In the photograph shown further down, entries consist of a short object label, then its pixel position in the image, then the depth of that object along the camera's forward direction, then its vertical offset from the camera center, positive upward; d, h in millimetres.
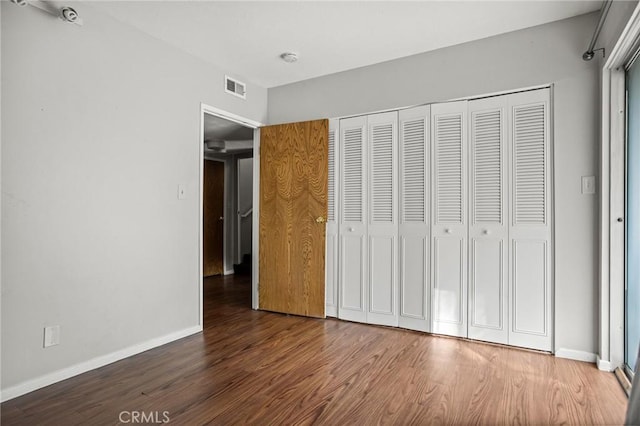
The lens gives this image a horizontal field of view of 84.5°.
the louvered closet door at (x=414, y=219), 3150 -79
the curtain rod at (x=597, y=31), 2228 +1187
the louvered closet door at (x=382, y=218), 3322 -76
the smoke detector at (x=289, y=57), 3214 +1420
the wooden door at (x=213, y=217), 6223 -124
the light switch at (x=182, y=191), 3084 +165
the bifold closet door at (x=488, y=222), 2828 -97
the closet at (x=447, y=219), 2732 -80
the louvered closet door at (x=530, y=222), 2678 -92
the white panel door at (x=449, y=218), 2988 -67
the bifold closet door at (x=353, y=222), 3482 -117
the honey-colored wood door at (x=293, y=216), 3635 -63
